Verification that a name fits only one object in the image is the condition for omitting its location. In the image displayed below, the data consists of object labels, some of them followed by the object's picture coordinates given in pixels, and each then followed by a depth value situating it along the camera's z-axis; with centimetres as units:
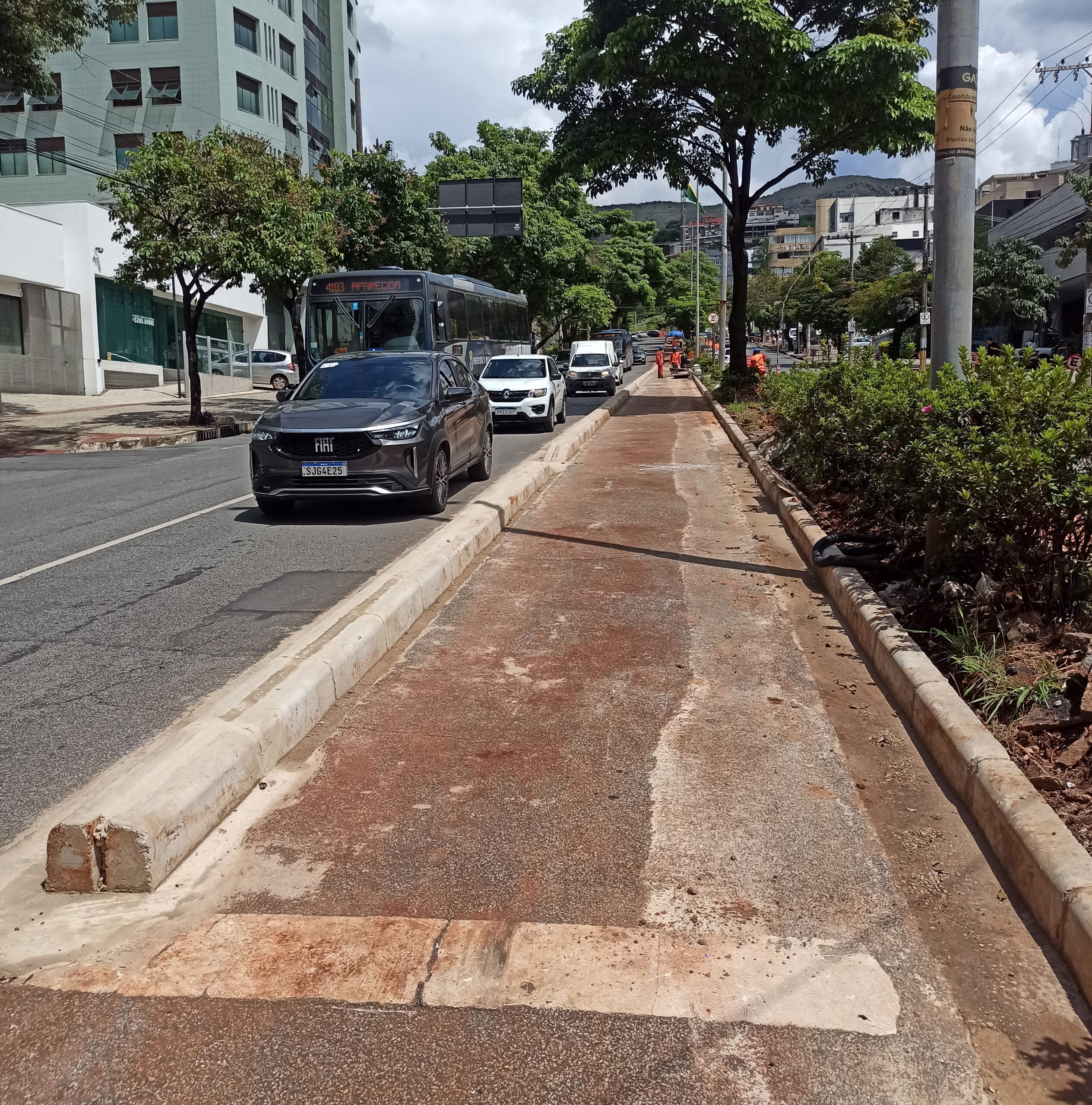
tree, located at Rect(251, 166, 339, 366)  2586
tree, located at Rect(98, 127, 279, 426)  2502
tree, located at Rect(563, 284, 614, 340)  5738
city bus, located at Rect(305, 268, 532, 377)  2233
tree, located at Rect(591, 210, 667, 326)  7450
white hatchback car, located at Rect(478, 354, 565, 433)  2288
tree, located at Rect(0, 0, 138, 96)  2209
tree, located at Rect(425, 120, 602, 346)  4653
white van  3794
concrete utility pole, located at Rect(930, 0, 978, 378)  715
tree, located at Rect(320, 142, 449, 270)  3384
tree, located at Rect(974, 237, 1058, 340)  5447
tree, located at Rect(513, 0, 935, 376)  2317
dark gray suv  1084
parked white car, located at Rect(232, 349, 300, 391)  4656
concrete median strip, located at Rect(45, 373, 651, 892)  368
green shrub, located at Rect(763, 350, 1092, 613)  554
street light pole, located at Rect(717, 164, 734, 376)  3941
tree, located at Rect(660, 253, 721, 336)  11294
